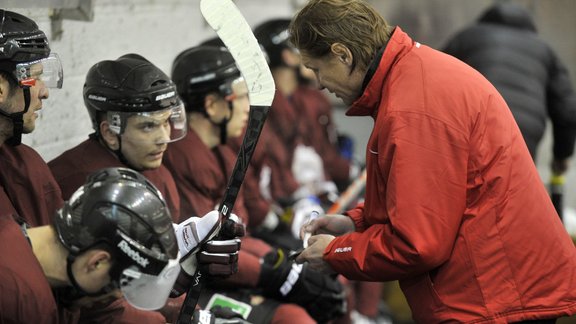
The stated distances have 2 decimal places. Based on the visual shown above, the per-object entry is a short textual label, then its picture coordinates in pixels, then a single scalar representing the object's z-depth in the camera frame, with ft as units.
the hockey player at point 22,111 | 16.98
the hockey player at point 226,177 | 22.58
